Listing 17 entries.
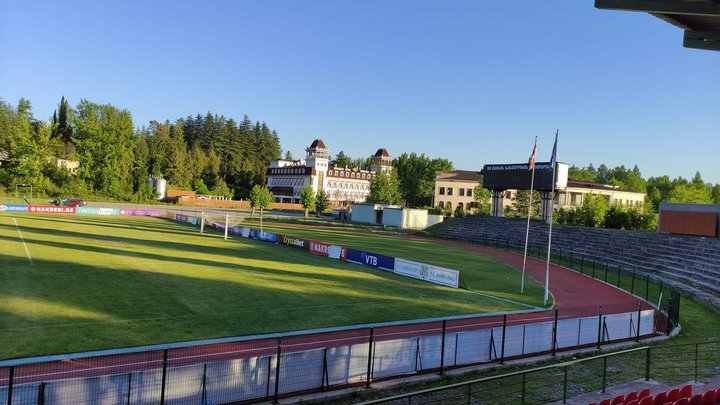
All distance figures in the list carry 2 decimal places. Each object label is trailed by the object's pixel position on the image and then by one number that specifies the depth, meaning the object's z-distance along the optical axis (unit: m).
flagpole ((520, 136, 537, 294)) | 28.25
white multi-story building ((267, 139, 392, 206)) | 134.75
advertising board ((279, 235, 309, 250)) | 47.21
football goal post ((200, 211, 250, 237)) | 61.46
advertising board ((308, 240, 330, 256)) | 43.66
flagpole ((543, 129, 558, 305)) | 26.75
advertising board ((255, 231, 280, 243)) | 52.86
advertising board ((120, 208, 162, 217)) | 81.94
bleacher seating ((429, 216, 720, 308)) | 35.59
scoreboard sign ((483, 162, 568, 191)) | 65.81
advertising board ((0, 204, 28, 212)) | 70.50
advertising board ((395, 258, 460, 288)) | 31.58
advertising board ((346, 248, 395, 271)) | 36.72
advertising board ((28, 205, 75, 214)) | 73.69
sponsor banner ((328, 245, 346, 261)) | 41.92
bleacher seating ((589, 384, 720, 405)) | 10.12
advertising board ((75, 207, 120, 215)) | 76.69
